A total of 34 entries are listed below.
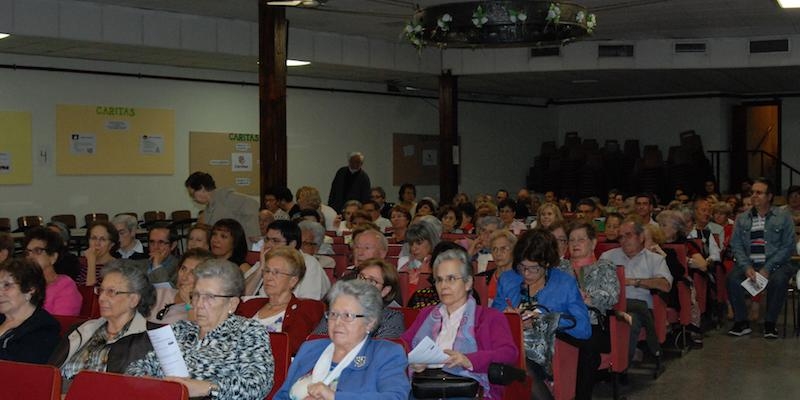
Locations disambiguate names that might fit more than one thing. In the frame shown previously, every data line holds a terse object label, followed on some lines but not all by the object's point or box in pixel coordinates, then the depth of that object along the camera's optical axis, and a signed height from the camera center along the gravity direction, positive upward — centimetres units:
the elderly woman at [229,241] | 712 -48
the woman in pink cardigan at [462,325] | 463 -71
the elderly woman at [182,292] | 530 -68
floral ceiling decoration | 865 +128
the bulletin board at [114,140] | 1398 +44
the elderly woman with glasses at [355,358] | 381 -70
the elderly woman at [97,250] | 724 -56
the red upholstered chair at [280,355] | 414 -74
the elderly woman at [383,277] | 526 -54
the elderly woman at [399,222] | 1031 -51
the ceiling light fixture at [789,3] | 1077 +178
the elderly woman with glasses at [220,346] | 378 -67
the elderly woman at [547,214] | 969 -41
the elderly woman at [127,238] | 816 -53
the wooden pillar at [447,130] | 1741 +70
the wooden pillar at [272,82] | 1106 +96
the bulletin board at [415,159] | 1966 +24
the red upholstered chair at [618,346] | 636 -110
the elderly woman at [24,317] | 438 -64
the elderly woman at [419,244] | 734 -52
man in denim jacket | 924 -73
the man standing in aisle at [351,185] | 1430 -19
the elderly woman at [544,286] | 547 -62
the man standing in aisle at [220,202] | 964 -29
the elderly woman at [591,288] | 580 -71
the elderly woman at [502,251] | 658 -51
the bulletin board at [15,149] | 1323 +29
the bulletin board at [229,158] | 1573 +21
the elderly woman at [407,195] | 1523 -35
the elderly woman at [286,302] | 516 -67
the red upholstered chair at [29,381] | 341 -71
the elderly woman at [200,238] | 725 -47
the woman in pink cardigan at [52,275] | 565 -60
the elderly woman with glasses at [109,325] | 428 -66
